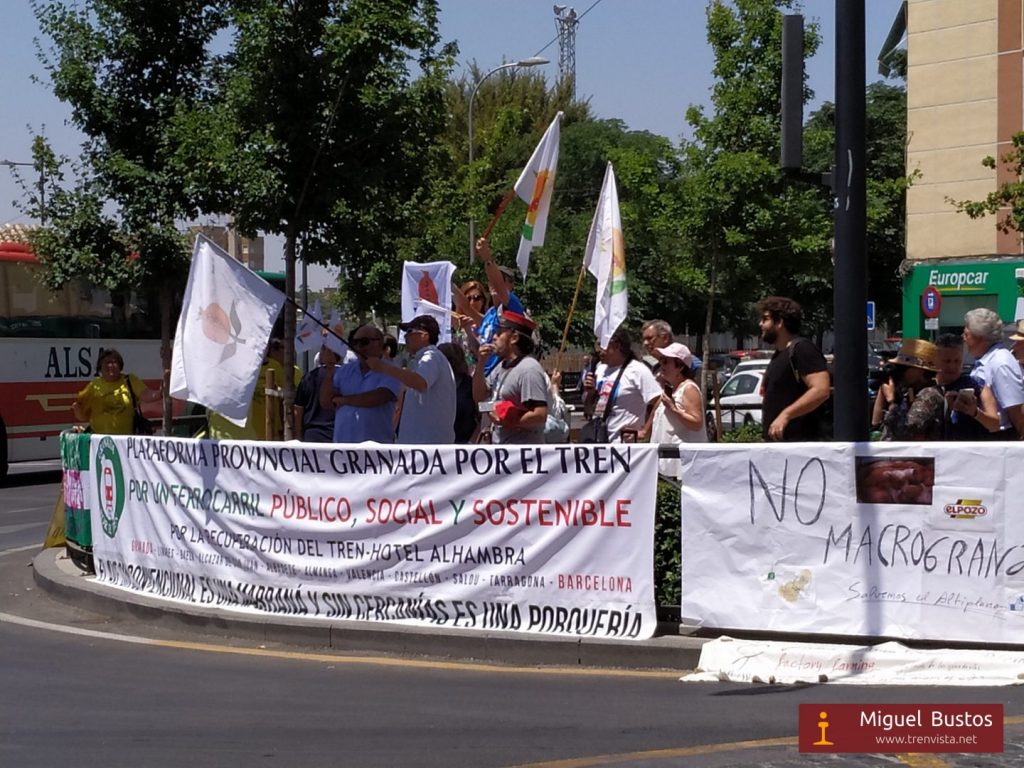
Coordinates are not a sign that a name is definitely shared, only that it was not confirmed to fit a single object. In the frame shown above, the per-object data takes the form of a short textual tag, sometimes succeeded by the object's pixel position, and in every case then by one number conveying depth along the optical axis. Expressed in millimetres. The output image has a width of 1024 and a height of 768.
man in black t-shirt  8555
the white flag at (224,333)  9789
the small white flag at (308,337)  18297
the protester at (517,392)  9188
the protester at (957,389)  8906
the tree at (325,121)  13547
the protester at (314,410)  11453
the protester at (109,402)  13398
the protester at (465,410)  11255
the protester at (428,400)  9672
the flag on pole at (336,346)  12596
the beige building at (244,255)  52781
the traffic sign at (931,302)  35094
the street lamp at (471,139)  29812
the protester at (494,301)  11500
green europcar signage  34375
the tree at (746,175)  25922
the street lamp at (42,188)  18141
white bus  22500
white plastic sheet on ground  7281
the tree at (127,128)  16953
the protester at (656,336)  10172
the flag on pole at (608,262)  10883
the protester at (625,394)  10398
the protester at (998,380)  8789
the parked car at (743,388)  26219
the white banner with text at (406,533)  8367
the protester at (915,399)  8867
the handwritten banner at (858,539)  7648
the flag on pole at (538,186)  12602
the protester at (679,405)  9430
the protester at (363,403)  10094
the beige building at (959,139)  34562
